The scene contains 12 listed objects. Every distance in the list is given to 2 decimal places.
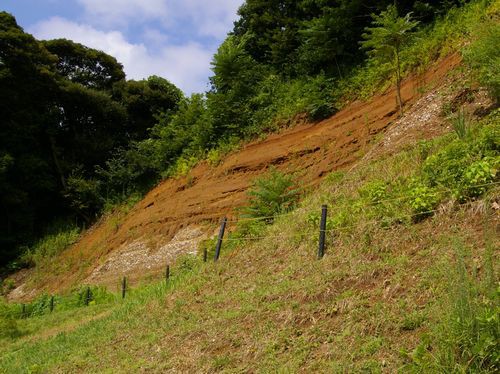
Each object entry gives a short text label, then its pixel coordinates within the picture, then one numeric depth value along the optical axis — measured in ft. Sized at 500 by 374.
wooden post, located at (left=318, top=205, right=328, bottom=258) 25.43
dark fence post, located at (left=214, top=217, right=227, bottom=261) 35.39
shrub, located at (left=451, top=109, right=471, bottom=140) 27.04
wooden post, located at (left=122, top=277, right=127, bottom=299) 48.96
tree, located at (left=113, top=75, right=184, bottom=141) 99.45
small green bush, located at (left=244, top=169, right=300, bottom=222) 39.01
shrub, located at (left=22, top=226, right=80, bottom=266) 81.25
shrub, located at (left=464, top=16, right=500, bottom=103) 30.76
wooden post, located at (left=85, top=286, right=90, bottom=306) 54.13
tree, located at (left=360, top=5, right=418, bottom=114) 41.70
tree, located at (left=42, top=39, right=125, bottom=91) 98.68
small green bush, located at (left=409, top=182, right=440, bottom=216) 22.52
